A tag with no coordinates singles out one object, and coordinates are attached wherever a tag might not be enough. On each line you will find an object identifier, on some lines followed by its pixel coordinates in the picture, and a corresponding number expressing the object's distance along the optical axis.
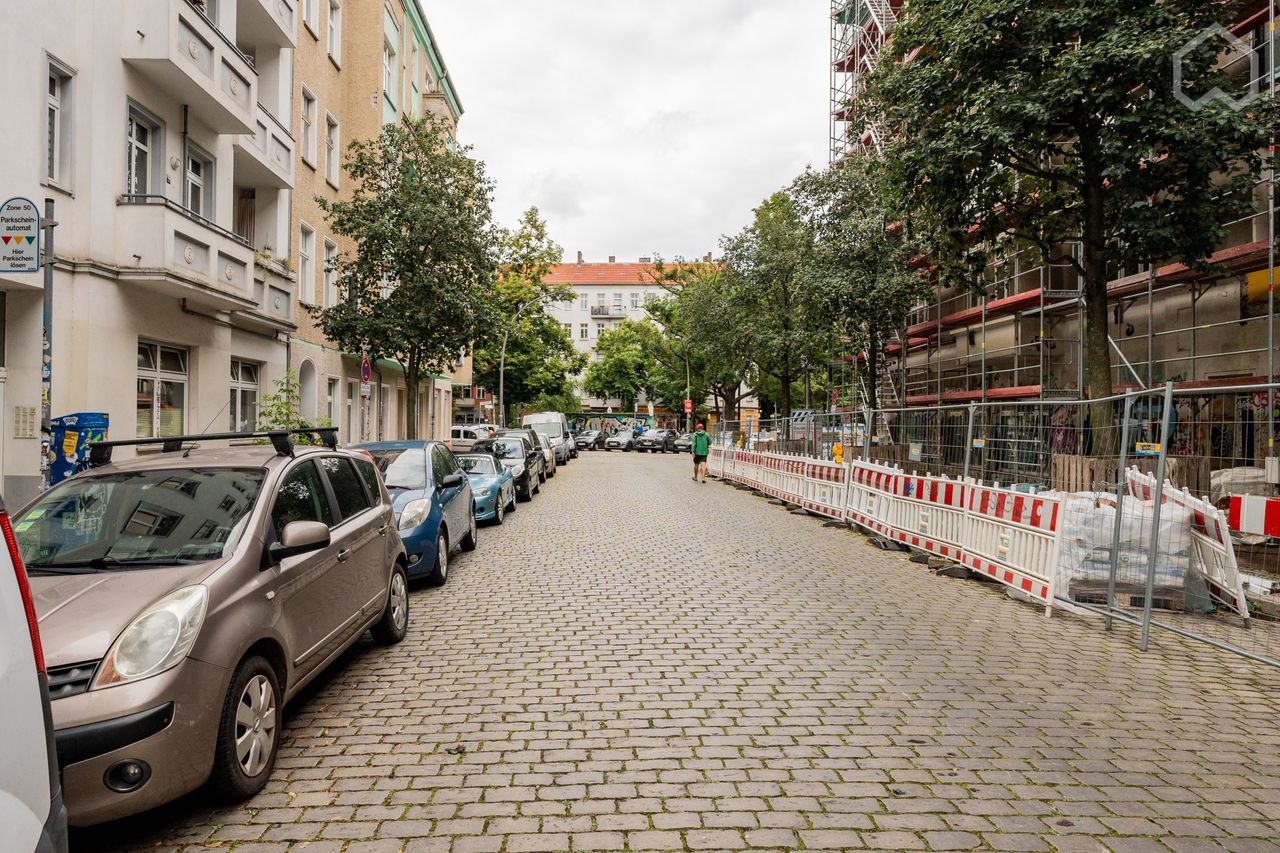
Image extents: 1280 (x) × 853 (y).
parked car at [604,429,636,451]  62.25
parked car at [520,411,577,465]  39.09
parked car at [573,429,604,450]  62.06
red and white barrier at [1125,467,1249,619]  7.18
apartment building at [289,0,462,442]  21.45
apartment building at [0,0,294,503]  11.22
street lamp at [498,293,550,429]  42.81
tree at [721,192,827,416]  30.32
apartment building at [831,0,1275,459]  14.67
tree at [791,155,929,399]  22.53
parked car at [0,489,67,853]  1.79
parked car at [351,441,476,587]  8.69
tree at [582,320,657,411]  80.38
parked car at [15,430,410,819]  3.25
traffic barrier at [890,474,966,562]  10.13
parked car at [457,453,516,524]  14.23
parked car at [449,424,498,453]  33.38
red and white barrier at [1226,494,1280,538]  6.19
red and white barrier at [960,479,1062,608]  7.89
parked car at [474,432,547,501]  19.20
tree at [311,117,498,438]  19.59
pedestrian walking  27.25
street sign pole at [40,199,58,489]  7.68
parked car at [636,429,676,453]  59.56
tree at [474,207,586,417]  43.69
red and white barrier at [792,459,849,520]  15.23
